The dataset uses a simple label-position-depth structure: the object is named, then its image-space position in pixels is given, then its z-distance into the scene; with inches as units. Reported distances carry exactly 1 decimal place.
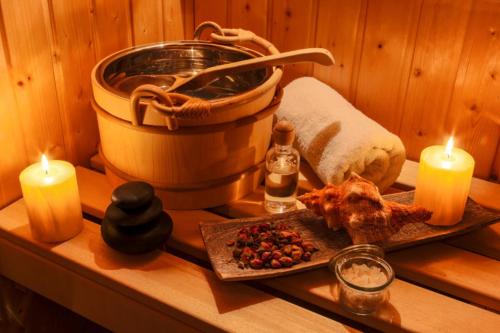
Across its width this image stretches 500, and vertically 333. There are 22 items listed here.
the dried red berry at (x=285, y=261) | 32.7
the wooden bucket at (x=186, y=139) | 34.2
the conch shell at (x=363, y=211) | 32.8
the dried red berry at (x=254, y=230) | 35.0
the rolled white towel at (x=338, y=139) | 38.5
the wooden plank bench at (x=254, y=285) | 30.5
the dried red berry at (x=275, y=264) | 32.5
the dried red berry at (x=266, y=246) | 33.5
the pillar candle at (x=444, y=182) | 34.7
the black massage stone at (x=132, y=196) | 32.8
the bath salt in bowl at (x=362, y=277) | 29.7
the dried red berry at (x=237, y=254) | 33.3
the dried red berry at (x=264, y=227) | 35.4
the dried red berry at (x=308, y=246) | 33.9
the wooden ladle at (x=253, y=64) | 36.9
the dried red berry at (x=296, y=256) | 33.1
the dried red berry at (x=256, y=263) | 32.4
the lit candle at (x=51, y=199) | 33.8
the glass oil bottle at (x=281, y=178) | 38.2
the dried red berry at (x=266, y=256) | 32.8
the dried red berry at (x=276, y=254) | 32.9
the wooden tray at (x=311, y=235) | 32.3
